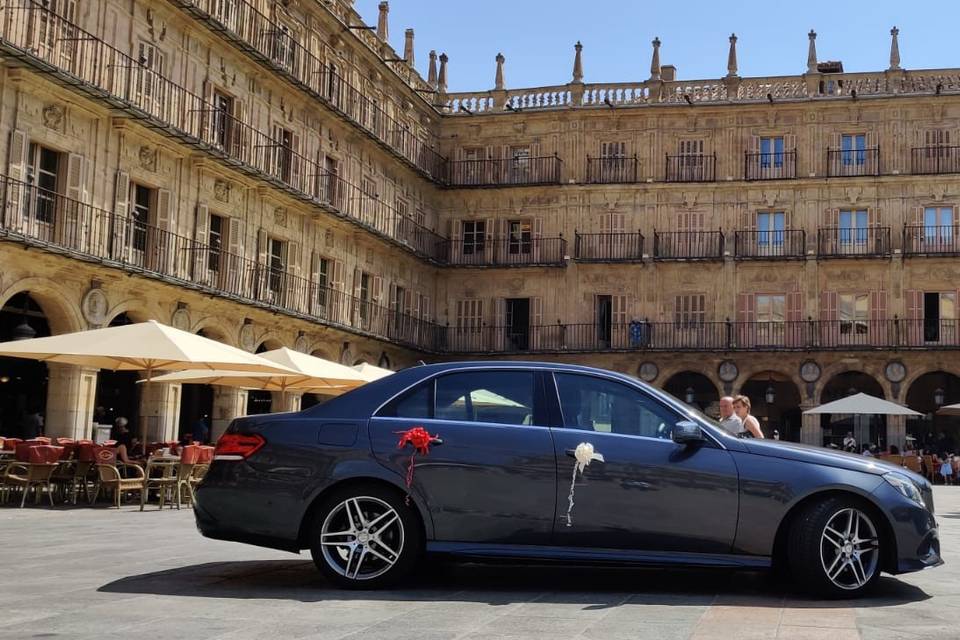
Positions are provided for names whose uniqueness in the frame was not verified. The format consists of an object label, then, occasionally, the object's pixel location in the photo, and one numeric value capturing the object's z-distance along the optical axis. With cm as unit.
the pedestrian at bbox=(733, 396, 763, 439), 1033
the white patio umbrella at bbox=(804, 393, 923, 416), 2814
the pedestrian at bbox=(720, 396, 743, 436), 986
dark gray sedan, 639
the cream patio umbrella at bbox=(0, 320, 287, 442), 1428
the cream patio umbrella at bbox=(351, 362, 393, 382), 2235
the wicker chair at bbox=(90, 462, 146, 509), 1380
